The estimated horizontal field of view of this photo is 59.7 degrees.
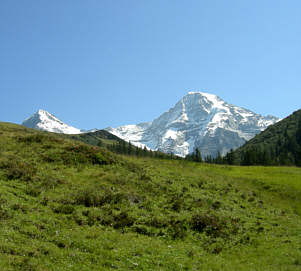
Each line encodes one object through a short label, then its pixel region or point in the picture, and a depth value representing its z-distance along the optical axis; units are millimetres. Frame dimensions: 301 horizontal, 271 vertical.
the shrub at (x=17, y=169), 27062
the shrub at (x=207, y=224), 23778
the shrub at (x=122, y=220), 21859
